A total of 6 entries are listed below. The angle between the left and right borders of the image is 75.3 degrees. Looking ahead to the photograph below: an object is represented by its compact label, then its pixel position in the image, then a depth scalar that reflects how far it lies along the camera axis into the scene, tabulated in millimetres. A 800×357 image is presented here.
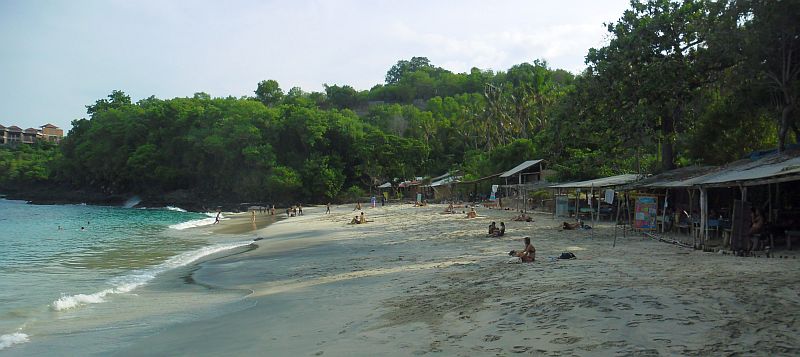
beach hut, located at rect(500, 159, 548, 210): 37428
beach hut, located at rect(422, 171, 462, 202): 50781
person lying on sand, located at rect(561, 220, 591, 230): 19422
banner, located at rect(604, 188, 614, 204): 17844
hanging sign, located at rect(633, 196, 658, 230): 16844
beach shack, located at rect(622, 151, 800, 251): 11289
